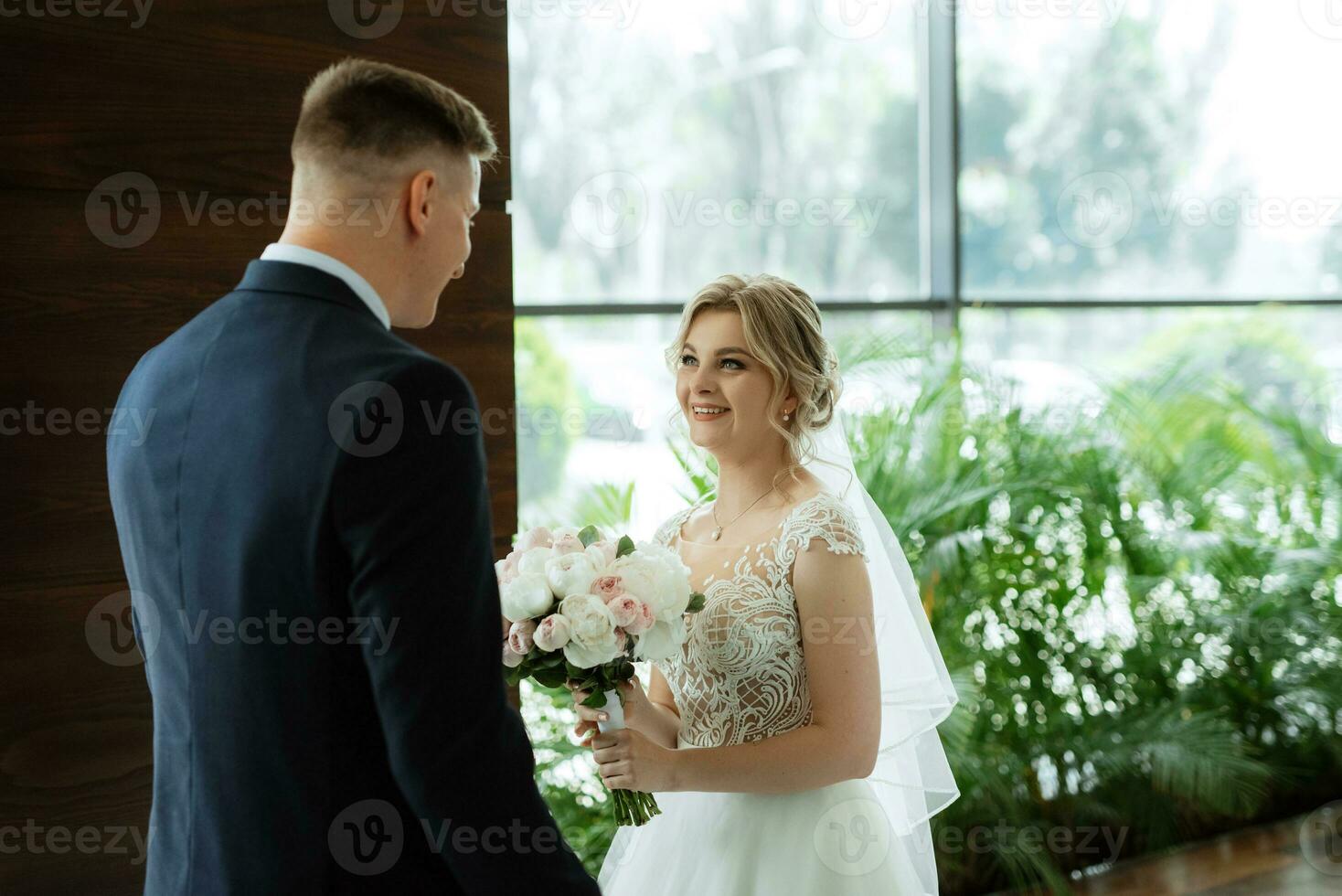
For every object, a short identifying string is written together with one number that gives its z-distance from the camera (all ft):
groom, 4.39
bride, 7.35
